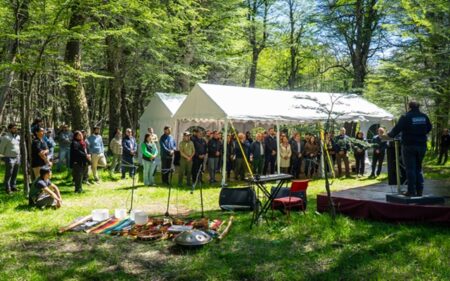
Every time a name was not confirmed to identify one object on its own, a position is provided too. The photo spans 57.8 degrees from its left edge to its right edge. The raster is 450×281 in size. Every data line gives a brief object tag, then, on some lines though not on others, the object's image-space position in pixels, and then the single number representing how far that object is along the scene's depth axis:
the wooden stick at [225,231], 5.80
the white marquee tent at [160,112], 13.99
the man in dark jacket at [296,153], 13.05
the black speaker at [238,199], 7.61
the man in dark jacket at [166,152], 11.38
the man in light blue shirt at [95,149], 10.81
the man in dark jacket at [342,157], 12.91
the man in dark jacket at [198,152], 11.10
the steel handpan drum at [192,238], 5.24
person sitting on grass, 7.55
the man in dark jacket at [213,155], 11.63
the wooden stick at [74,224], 6.21
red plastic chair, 6.50
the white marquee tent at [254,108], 11.16
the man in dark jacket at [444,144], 16.00
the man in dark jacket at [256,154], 12.50
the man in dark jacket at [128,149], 11.31
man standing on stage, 6.27
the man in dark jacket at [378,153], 12.36
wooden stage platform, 6.09
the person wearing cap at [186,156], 10.91
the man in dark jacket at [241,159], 12.20
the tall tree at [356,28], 21.88
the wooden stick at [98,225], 6.26
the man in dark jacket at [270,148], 12.59
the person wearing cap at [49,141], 11.56
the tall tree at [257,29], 25.03
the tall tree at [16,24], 7.80
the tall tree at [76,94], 11.98
